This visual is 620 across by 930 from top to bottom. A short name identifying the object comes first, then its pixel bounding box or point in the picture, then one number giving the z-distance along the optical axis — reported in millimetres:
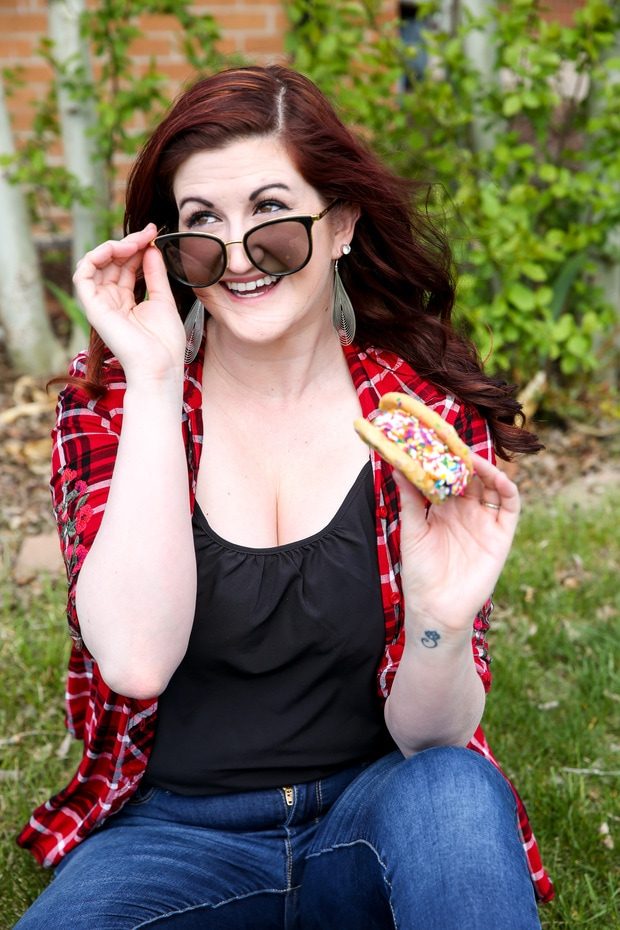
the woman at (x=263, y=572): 1658
